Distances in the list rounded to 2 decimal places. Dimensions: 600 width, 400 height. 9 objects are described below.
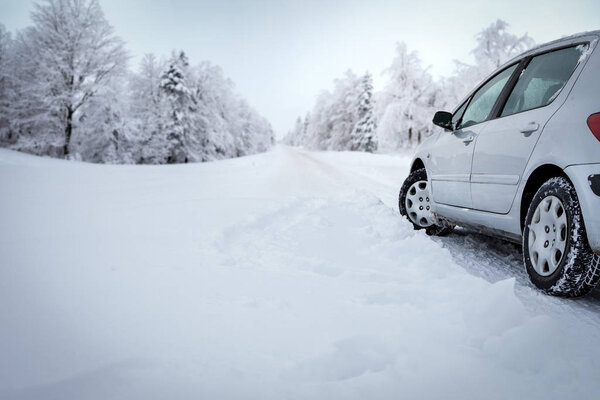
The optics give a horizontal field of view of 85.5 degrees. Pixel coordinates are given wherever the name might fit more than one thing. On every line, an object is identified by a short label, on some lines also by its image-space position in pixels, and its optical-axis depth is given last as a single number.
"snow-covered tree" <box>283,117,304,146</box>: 106.36
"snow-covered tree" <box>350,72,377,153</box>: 35.31
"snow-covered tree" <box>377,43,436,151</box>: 28.38
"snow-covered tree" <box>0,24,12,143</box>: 19.05
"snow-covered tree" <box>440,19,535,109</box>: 22.05
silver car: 1.87
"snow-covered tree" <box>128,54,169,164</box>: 23.91
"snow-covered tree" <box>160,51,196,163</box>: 24.55
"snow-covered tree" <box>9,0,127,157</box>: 16.80
